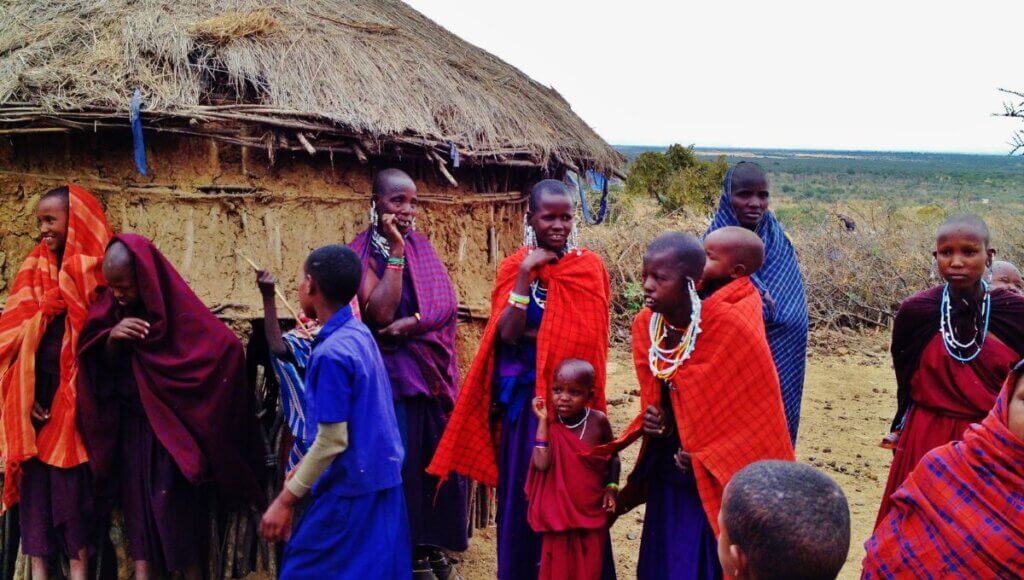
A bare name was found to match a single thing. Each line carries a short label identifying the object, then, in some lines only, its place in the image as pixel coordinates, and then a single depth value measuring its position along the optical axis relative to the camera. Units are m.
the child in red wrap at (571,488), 3.45
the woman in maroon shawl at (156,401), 3.55
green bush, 17.84
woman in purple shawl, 3.96
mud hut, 4.11
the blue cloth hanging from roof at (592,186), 5.82
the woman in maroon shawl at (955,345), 3.54
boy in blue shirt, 2.87
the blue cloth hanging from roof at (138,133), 3.93
